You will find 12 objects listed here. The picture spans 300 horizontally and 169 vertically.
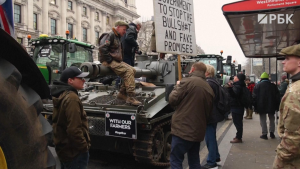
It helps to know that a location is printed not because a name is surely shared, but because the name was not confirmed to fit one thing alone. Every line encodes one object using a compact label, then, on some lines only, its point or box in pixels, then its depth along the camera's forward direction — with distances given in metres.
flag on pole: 2.14
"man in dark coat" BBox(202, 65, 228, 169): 4.88
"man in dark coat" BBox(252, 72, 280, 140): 7.36
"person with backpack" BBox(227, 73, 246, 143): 6.72
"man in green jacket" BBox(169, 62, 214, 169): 3.80
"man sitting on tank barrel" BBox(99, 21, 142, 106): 4.78
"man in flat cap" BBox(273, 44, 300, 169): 2.33
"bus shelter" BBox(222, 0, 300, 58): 4.18
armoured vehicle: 4.66
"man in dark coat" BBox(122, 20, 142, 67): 5.69
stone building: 34.81
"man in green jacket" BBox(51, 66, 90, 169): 2.94
